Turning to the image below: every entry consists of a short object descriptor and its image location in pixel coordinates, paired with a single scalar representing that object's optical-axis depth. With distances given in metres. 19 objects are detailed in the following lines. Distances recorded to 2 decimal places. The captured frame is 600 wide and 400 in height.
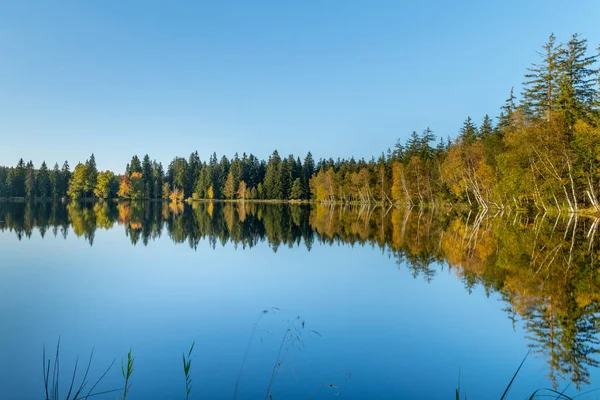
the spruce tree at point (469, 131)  72.44
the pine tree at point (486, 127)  71.50
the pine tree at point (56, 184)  115.94
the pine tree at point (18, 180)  111.00
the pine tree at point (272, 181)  118.75
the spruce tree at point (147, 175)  129.12
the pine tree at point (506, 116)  59.78
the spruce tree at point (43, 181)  114.25
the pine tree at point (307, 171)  119.19
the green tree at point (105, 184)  116.38
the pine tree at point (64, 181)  117.31
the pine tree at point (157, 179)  134.50
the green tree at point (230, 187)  122.88
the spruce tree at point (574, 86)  40.16
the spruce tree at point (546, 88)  44.91
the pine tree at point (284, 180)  117.25
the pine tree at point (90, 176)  115.00
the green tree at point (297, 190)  115.38
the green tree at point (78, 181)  113.25
